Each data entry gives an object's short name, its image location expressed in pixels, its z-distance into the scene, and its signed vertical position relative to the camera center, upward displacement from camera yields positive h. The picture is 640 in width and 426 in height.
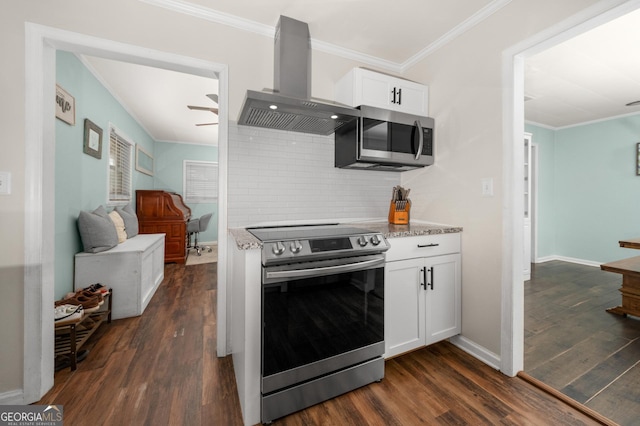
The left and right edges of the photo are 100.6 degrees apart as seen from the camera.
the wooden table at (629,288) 2.57 -0.73
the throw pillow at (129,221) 3.57 -0.13
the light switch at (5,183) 1.48 +0.16
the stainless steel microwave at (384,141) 2.12 +0.61
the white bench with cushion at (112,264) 2.56 -0.53
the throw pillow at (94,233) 2.56 -0.21
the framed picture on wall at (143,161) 5.07 +1.05
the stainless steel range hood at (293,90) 1.86 +0.93
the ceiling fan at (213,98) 3.30 +1.45
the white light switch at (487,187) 1.92 +0.20
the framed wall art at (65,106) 2.31 +0.96
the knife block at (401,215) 2.43 -0.02
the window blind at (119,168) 3.79 +0.68
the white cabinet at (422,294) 1.83 -0.59
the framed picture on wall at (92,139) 2.88 +0.83
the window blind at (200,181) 6.83 +0.80
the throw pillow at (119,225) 3.13 -0.16
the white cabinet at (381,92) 2.17 +1.04
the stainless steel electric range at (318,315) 1.38 -0.58
